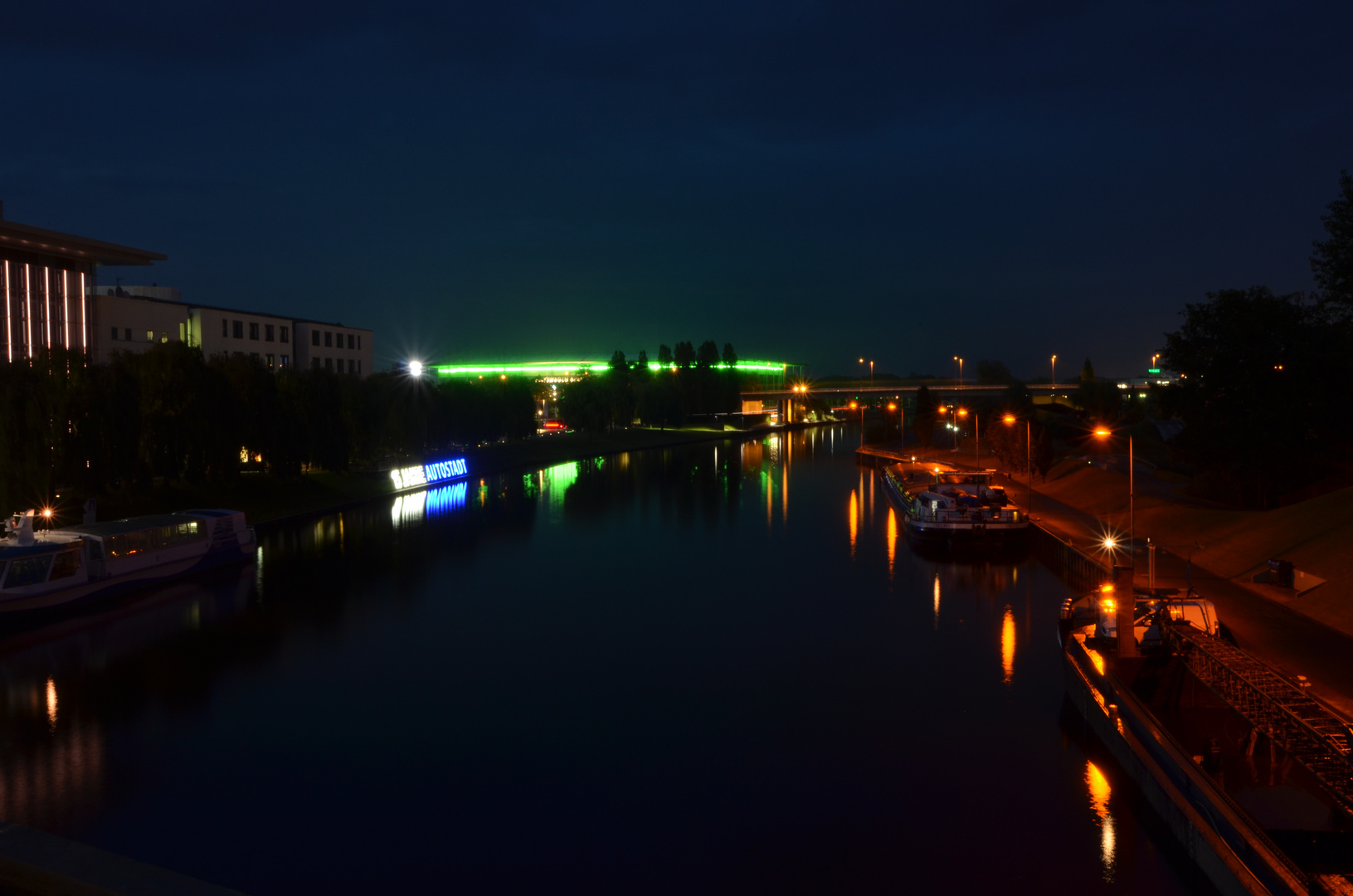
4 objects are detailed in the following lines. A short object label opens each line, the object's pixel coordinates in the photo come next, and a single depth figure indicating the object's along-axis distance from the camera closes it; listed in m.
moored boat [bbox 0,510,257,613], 29.11
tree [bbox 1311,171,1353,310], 36.78
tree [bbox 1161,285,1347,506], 40.22
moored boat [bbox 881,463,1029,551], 43.91
